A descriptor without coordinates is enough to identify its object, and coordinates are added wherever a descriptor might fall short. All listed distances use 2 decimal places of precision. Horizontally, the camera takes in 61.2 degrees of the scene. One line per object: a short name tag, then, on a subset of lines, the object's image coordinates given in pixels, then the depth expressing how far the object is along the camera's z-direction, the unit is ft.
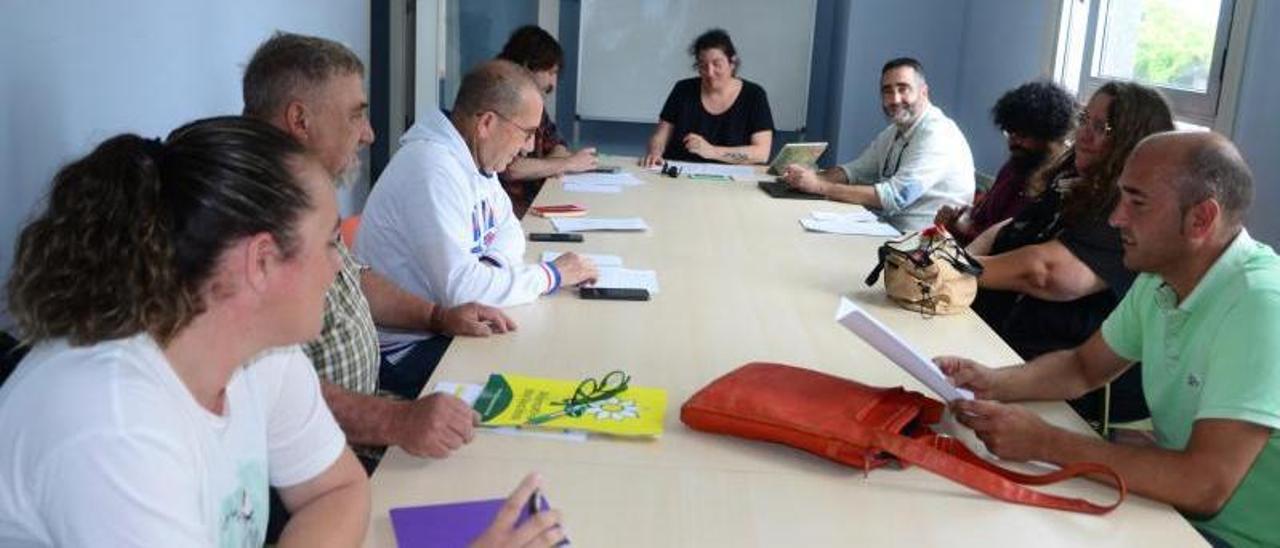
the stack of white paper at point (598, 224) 10.59
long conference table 4.45
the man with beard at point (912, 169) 13.50
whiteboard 20.56
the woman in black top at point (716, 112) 16.89
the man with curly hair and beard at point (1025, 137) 11.04
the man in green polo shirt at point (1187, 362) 4.87
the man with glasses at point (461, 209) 7.54
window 10.58
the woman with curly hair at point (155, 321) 3.01
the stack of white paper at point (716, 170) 15.07
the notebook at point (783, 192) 13.38
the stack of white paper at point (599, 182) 13.24
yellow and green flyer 5.26
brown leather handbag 7.79
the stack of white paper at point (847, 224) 11.16
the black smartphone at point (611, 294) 7.91
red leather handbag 4.84
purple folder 4.16
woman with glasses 8.25
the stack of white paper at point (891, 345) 5.20
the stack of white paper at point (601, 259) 9.00
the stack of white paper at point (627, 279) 8.23
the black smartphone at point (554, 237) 10.00
